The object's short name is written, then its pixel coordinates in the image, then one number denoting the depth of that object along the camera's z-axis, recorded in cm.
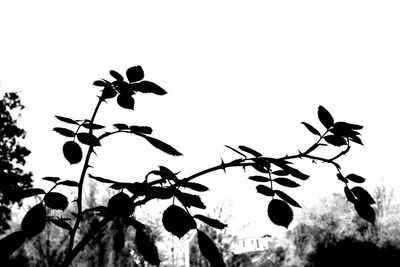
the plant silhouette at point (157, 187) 72
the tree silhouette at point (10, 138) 861
